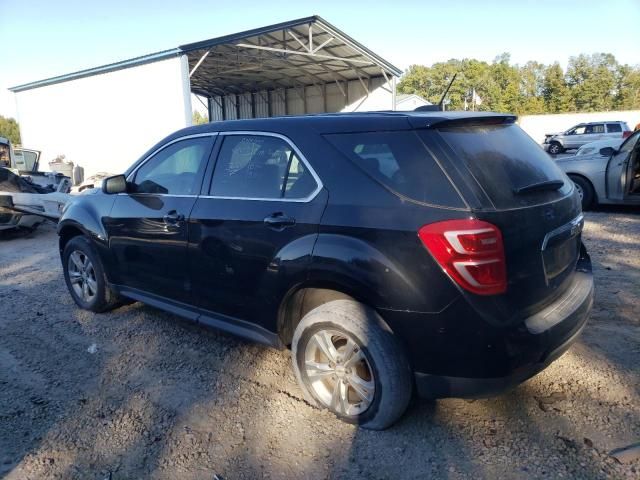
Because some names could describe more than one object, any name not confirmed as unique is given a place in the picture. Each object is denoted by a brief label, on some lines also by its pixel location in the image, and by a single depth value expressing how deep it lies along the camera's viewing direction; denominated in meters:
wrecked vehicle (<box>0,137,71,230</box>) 8.12
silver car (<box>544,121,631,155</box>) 23.05
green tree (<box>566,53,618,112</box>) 56.78
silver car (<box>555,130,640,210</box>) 7.99
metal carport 20.08
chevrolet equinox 2.39
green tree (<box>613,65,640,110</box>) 56.38
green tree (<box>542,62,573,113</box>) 57.43
